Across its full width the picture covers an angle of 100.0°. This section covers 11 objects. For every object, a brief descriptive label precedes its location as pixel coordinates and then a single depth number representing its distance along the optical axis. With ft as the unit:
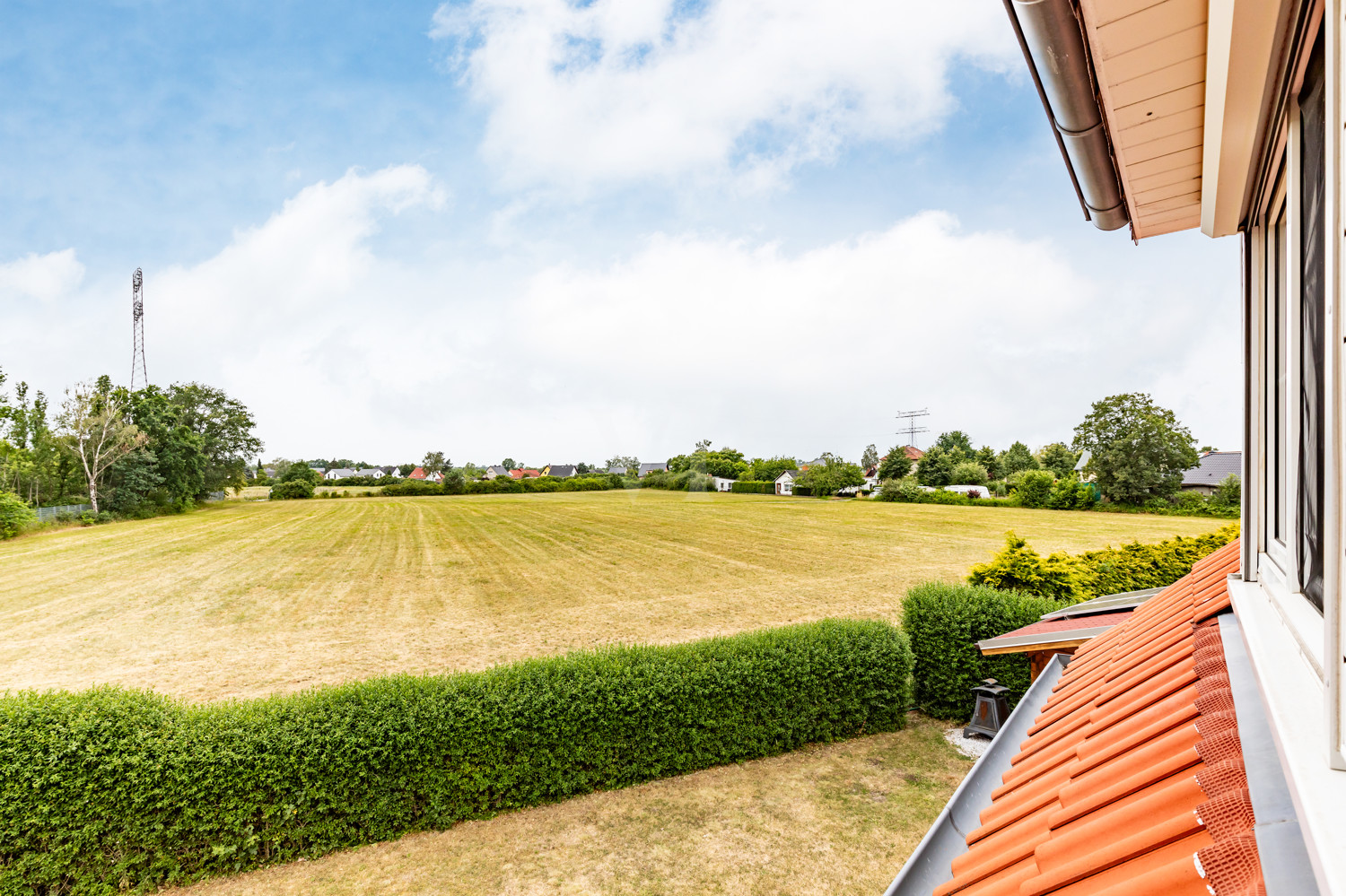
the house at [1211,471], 144.46
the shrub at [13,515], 94.11
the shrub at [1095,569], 29.81
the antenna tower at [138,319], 150.10
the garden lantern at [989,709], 23.50
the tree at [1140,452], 137.18
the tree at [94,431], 125.90
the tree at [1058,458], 192.85
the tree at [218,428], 173.47
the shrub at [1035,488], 146.92
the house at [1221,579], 2.50
